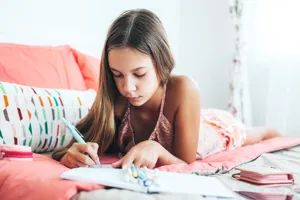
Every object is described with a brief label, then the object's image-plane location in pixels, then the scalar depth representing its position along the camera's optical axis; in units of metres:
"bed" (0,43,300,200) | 0.80
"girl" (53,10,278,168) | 1.17
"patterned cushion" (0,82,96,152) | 1.22
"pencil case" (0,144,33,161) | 1.04
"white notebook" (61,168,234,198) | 0.81
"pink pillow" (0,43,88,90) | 1.50
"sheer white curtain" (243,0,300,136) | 2.40
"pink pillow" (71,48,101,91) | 1.85
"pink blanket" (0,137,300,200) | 0.79
